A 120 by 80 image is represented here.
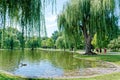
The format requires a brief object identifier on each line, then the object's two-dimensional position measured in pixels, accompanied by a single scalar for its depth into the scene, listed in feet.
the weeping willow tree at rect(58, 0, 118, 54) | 74.49
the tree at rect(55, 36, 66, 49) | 195.03
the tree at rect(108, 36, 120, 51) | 147.79
